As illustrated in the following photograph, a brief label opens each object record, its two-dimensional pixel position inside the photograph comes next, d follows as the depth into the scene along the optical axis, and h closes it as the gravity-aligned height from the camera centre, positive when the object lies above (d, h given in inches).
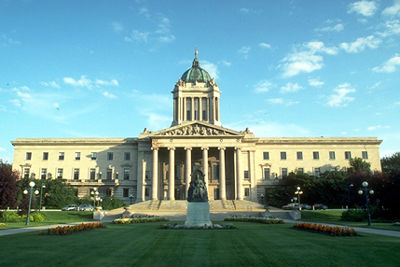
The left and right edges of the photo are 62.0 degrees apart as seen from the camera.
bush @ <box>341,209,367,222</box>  1632.6 -107.9
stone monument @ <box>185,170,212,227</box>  1181.7 -37.4
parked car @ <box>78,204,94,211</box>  2532.0 -77.9
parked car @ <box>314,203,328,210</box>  2604.3 -103.3
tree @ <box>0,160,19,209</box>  1658.5 +54.7
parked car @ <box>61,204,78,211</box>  2519.4 -74.8
